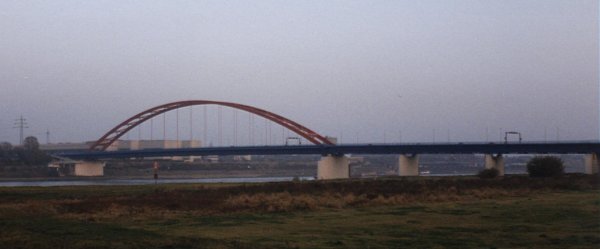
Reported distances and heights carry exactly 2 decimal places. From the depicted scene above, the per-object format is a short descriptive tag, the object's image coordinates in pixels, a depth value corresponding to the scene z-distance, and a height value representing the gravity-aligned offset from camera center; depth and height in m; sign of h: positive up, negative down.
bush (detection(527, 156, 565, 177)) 74.88 -1.77
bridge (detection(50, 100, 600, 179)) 96.81 +0.17
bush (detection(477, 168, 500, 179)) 76.75 -2.27
